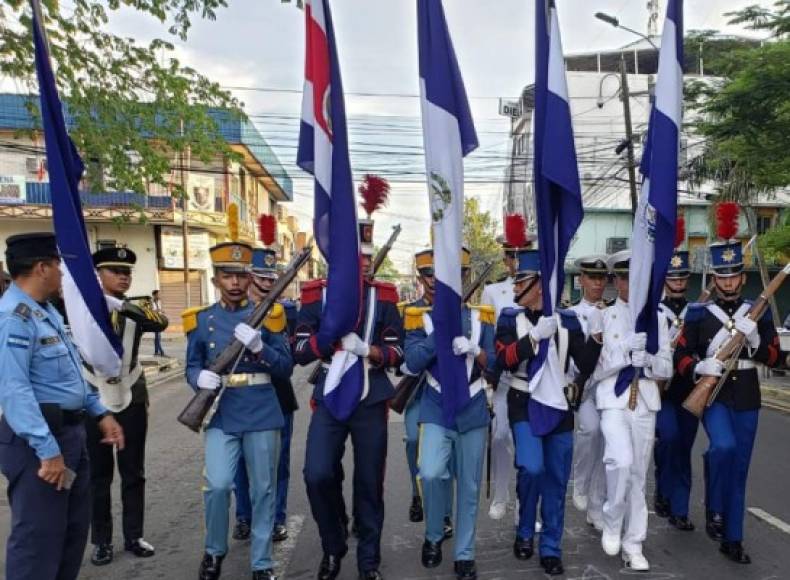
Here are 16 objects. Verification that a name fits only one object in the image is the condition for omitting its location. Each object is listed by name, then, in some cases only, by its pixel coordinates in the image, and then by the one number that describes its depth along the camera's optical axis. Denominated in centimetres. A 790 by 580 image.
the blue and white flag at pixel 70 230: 378
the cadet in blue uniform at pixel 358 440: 420
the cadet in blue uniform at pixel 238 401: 412
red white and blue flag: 411
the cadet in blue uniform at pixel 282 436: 508
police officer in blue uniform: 311
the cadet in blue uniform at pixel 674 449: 518
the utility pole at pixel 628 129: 1928
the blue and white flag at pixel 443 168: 412
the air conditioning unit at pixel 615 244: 3178
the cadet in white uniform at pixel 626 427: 443
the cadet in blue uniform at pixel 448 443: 427
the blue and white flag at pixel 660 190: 441
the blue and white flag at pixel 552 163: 428
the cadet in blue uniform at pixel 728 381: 460
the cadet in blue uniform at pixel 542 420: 443
